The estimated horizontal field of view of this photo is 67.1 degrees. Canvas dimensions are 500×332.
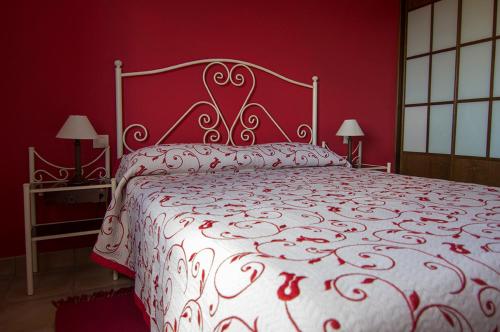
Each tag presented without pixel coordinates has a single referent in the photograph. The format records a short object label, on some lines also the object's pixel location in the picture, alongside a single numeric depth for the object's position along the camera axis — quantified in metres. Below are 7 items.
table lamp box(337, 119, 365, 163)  2.89
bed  0.62
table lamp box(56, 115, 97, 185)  2.01
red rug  1.60
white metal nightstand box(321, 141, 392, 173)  3.07
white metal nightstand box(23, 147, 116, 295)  1.90
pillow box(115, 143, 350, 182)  2.02
